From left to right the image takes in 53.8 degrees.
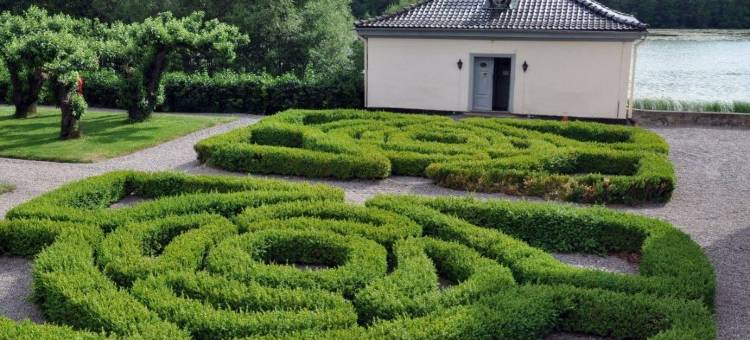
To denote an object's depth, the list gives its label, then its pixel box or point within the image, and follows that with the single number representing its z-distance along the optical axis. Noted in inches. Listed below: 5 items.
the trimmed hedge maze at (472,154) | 552.1
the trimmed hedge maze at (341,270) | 299.4
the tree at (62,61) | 727.1
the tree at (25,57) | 753.0
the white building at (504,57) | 907.4
